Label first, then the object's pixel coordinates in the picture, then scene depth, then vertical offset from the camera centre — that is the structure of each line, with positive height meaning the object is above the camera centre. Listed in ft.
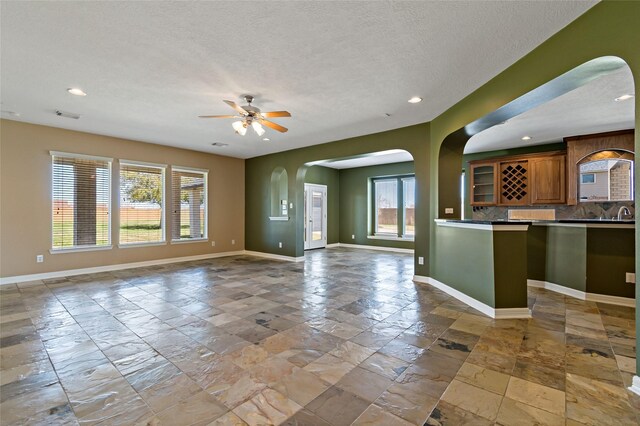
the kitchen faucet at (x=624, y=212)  17.68 +0.04
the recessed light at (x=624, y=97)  12.32 +5.20
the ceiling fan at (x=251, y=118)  11.92 +4.24
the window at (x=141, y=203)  19.94 +0.66
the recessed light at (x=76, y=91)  11.61 +5.10
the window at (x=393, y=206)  28.94 +0.67
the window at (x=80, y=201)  17.26 +0.69
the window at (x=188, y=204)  22.59 +0.67
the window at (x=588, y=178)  18.39 +2.31
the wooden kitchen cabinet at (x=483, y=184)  22.44 +2.36
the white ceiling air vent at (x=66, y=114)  14.40 +5.14
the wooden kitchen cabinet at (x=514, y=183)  20.70 +2.23
